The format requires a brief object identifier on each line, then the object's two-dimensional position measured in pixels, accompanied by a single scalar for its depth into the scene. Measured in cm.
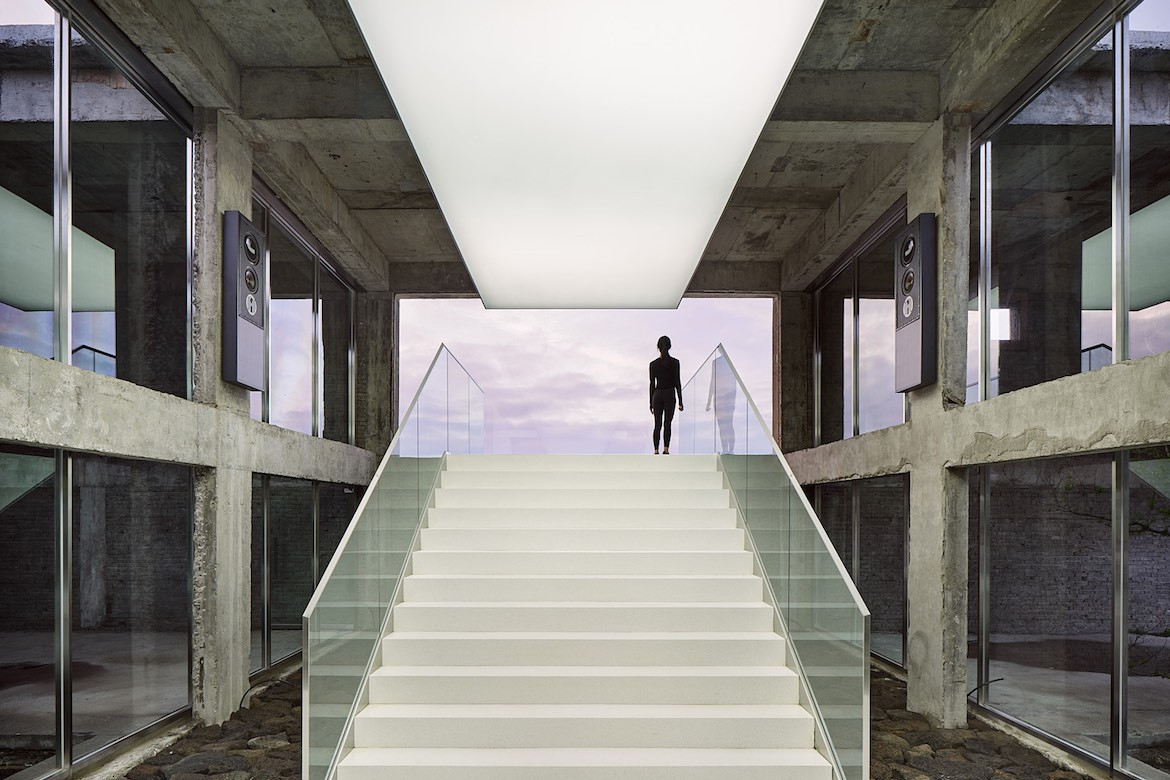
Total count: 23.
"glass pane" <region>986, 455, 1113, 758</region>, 609
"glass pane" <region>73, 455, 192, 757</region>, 602
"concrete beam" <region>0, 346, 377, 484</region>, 495
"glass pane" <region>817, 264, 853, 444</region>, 1224
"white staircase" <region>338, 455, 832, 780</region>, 530
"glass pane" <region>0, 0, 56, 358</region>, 524
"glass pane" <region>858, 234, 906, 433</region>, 1044
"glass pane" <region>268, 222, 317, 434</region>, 1029
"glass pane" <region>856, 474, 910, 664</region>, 966
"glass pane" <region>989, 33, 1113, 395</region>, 617
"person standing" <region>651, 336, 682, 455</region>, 1148
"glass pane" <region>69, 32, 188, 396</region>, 608
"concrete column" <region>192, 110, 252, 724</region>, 741
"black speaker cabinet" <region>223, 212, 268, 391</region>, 775
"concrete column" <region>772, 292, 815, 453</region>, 1427
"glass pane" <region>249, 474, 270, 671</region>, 927
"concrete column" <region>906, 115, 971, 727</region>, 745
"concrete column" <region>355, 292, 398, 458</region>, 1425
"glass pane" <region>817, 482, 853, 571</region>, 1140
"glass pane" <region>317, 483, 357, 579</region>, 1135
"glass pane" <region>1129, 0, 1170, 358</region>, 546
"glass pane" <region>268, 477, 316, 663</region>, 977
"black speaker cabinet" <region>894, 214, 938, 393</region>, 792
